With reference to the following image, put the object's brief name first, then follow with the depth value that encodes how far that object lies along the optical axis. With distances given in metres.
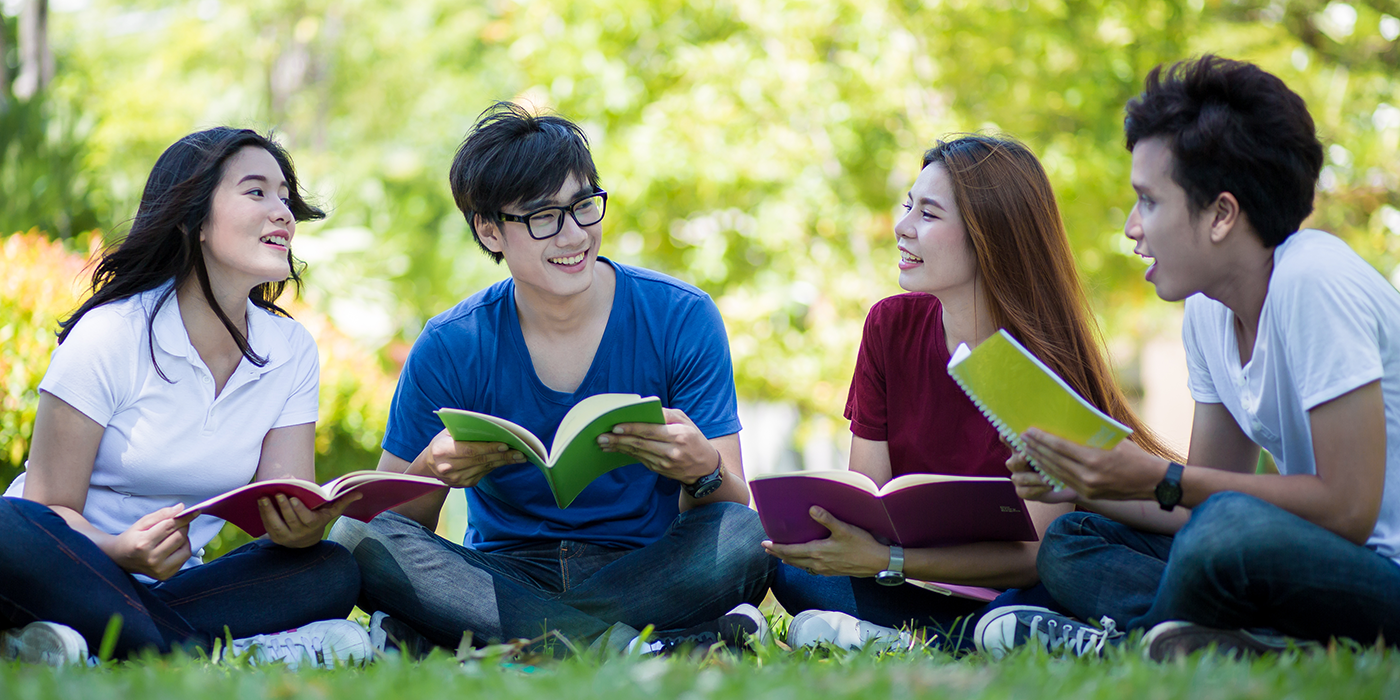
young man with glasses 5.91
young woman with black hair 5.08
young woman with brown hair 6.07
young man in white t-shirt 4.45
